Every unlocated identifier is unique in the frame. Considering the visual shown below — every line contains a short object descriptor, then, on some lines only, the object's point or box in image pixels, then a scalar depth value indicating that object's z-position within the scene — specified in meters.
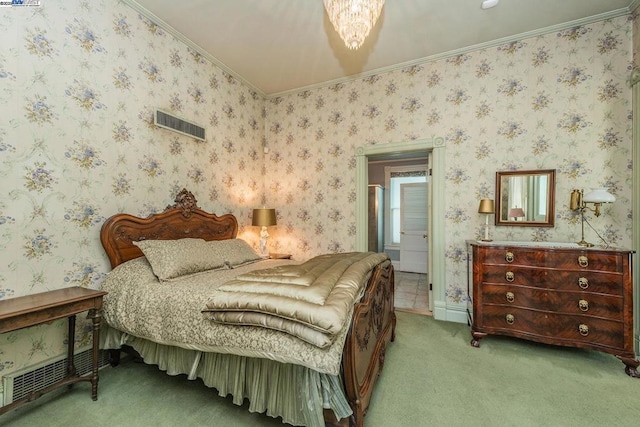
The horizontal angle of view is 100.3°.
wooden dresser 2.06
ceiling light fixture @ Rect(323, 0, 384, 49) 1.66
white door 5.54
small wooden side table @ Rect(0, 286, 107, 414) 1.42
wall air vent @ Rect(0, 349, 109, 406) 1.69
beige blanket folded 1.23
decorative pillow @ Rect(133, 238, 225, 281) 2.04
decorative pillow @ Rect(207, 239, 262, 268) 2.57
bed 1.30
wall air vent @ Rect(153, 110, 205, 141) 2.57
